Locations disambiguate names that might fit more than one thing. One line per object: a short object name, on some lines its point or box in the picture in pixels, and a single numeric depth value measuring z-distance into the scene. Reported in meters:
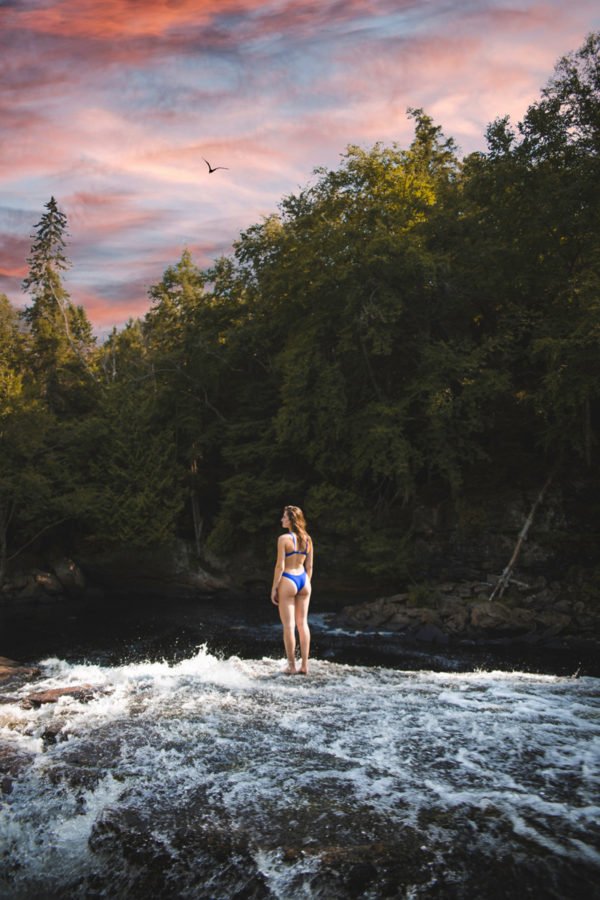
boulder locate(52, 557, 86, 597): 27.38
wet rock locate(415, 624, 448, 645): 17.13
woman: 9.67
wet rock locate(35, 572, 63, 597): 26.66
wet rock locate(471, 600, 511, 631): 17.64
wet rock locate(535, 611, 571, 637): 17.10
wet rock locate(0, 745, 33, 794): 6.00
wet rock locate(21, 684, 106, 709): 8.12
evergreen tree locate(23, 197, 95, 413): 47.47
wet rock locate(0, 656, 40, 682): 9.87
